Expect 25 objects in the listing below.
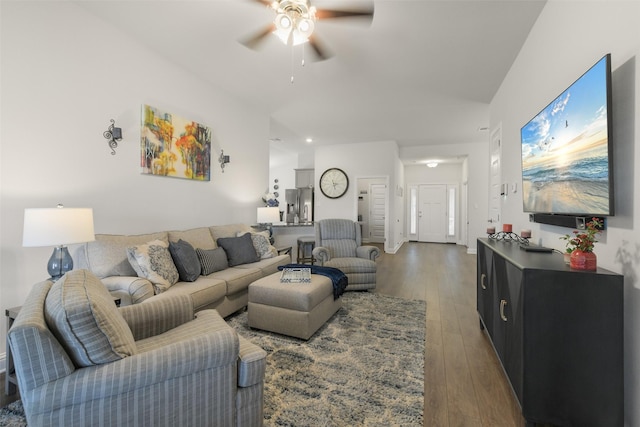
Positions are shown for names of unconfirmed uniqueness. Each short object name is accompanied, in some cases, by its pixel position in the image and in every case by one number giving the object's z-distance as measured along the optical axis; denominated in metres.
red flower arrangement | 1.37
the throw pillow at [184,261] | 2.67
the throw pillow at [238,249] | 3.33
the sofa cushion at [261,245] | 3.67
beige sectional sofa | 2.18
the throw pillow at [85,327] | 1.01
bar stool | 5.01
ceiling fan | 1.97
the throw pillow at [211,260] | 2.94
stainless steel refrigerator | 8.00
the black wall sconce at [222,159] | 4.02
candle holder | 2.35
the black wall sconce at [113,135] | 2.63
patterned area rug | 1.56
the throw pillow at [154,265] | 2.37
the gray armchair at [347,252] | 3.77
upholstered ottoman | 2.40
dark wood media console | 1.26
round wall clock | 7.18
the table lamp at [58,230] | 1.77
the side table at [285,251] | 4.52
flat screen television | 1.36
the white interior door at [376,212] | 8.44
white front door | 8.84
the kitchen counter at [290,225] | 5.19
